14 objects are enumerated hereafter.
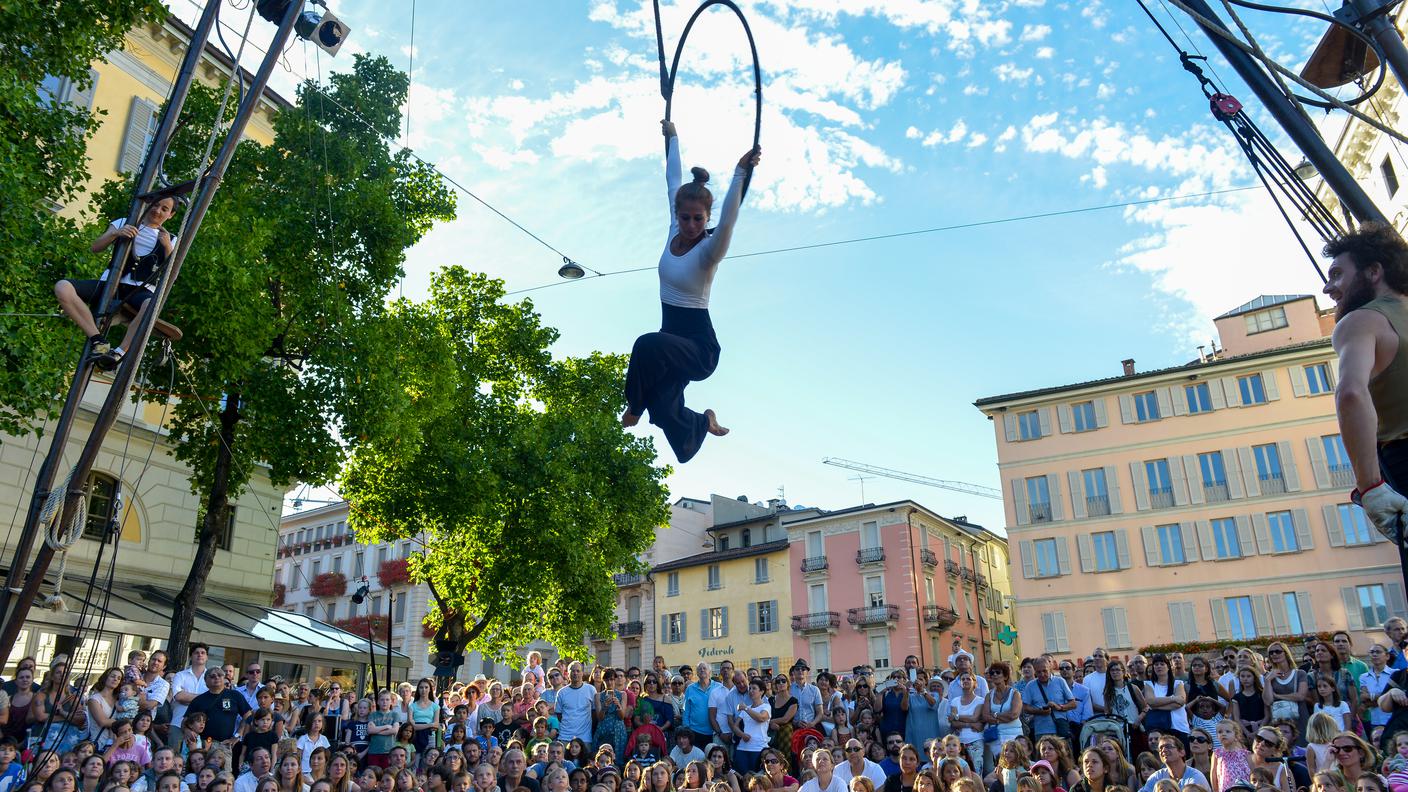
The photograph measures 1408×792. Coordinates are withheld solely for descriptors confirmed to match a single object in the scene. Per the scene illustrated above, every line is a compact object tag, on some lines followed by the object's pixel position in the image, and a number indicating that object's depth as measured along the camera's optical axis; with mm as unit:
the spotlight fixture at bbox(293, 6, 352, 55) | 11438
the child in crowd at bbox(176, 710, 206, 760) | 11297
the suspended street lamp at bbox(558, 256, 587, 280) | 16523
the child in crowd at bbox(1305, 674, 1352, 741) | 10367
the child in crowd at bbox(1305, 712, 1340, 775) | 8762
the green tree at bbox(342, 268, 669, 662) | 23344
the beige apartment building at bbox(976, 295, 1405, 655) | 35969
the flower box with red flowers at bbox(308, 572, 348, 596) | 64438
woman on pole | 6305
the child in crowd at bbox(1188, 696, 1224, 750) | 10883
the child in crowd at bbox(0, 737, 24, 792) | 9688
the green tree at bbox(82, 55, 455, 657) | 15586
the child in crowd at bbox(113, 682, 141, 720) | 11203
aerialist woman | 6578
